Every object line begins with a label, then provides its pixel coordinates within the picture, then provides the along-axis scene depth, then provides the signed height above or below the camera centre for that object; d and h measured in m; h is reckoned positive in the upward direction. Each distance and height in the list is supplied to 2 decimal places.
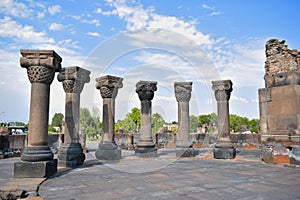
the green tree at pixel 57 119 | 102.25 +2.32
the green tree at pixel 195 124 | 28.87 +0.03
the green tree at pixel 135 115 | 52.53 +2.02
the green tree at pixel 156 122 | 46.34 +0.45
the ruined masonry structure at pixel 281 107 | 8.04 +0.57
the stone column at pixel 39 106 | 6.52 +0.50
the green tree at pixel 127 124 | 53.79 +0.09
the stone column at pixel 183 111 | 12.28 +0.67
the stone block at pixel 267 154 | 8.80 -1.08
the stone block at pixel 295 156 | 7.91 -1.03
